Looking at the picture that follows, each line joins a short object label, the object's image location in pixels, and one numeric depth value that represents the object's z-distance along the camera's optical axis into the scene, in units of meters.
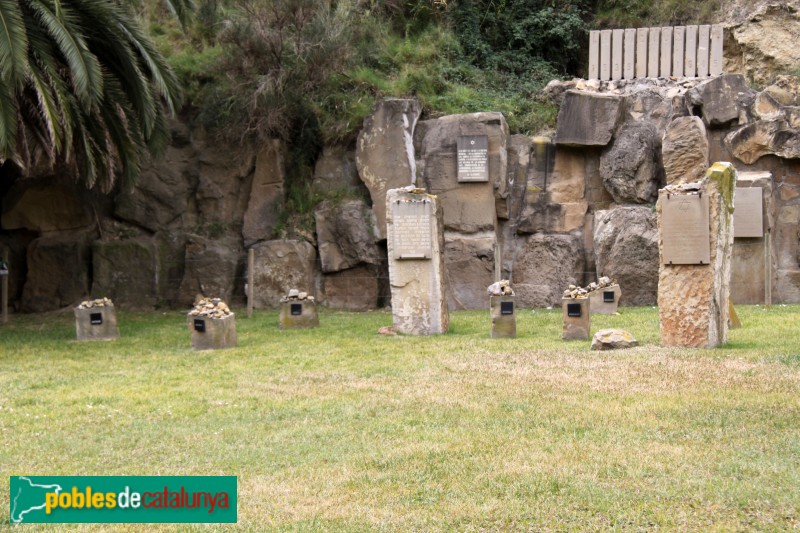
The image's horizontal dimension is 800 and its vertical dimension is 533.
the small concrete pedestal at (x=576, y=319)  10.73
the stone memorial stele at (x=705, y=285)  9.48
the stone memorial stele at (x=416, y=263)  12.20
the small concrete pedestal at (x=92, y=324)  12.66
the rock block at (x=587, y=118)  15.84
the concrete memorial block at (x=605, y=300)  13.53
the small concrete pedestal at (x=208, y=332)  11.32
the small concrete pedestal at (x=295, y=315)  13.43
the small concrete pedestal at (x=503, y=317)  11.30
